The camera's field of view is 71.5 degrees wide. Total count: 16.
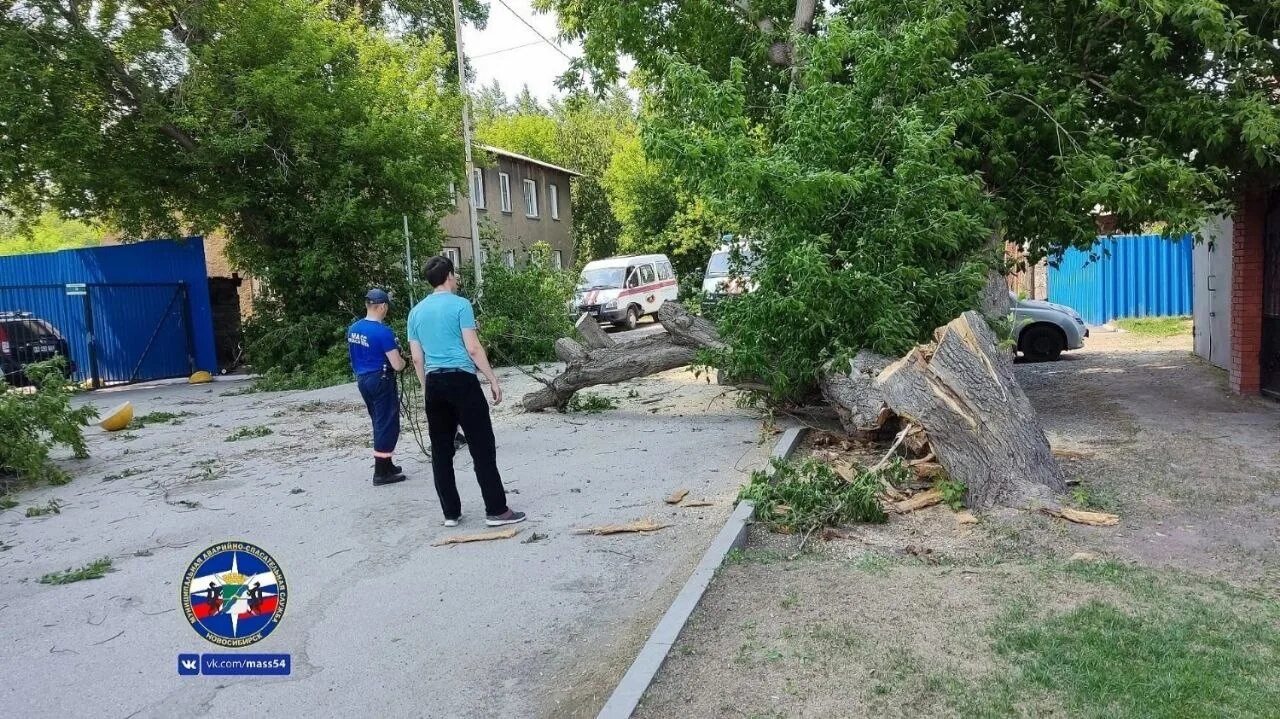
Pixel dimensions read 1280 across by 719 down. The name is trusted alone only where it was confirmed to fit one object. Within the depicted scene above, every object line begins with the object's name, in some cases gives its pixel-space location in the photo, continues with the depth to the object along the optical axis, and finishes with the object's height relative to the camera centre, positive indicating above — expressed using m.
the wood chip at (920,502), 5.91 -1.55
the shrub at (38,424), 7.95 -0.94
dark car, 14.87 -0.35
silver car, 14.81 -1.12
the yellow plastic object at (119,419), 11.20 -1.29
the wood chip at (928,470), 6.48 -1.46
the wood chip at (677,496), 6.66 -1.60
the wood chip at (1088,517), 5.23 -1.52
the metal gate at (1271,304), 9.66 -0.59
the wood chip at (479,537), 5.86 -1.59
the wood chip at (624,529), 5.99 -1.62
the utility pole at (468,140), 18.45 +3.35
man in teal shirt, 5.85 -0.55
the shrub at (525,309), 16.61 -0.30
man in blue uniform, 7.49 -0.61
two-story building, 27.47 +3.14
